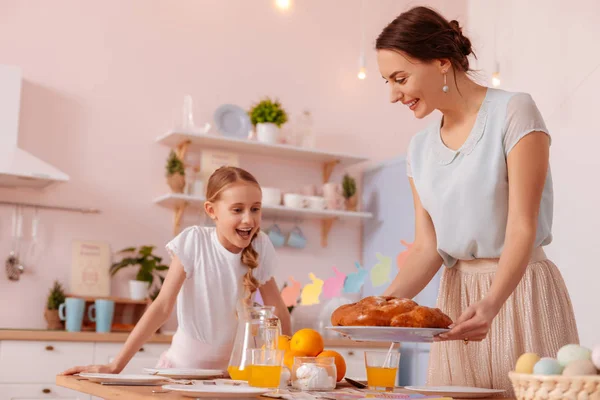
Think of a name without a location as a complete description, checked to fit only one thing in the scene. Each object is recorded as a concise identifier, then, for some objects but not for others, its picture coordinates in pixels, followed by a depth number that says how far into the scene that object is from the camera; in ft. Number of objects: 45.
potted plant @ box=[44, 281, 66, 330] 10.84
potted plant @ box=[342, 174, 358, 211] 13.03
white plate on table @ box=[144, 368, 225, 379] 4.90
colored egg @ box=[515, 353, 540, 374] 3.28
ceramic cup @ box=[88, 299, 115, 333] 10.59
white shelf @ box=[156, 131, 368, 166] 11.87
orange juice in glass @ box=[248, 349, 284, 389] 4.10
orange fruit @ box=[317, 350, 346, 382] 4.87
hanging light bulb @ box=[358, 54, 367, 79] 11.41
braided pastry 4.02
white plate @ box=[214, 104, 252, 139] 12.29
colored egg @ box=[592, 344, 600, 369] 3.14
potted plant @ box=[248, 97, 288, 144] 12.25
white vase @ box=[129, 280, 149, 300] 11.23
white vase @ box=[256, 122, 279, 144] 12.24
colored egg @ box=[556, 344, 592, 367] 3.20
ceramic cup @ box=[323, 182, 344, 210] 12.76
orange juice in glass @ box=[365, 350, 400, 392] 4.28
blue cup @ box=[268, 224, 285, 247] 12.51
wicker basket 3.04
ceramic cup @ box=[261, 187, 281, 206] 12.07
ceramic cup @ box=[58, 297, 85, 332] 10.51
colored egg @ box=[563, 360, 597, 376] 3.11
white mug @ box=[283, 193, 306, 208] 12.28
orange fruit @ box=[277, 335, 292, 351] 4.89
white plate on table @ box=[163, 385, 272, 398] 3.62
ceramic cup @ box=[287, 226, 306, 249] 12.77
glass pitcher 4.43
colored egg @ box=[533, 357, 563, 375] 3.14
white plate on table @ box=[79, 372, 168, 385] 4.37
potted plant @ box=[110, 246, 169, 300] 11.25
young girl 6.64
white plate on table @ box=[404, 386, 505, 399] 4.06
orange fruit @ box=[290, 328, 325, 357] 4.84
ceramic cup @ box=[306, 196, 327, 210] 12.47
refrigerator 11.92
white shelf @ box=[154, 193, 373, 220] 11.50
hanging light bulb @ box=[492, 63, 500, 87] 11.60
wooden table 3.67
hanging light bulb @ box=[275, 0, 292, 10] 13.33
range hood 10.18
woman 4.80
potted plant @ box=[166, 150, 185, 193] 11.62
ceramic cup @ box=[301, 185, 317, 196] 12.70
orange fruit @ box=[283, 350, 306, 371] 4.83
